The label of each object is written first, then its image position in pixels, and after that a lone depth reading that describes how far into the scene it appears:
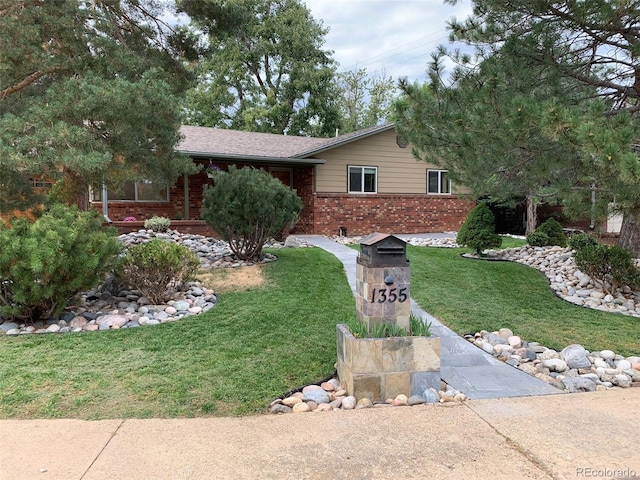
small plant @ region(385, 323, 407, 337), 3.60
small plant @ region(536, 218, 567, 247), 11.11
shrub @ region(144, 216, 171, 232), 11.47
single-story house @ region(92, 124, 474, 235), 13.27
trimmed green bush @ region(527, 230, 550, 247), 10.88
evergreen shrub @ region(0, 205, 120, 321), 4.68
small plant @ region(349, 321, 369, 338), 3.61
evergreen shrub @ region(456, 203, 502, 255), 10.00
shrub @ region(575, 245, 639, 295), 6.72
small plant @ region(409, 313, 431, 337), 3.70
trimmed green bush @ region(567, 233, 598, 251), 8.95
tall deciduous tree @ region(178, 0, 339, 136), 25.06
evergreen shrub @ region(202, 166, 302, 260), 8.09
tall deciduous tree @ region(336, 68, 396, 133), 32.12
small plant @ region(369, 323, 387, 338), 3.56
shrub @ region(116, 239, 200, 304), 5.82
